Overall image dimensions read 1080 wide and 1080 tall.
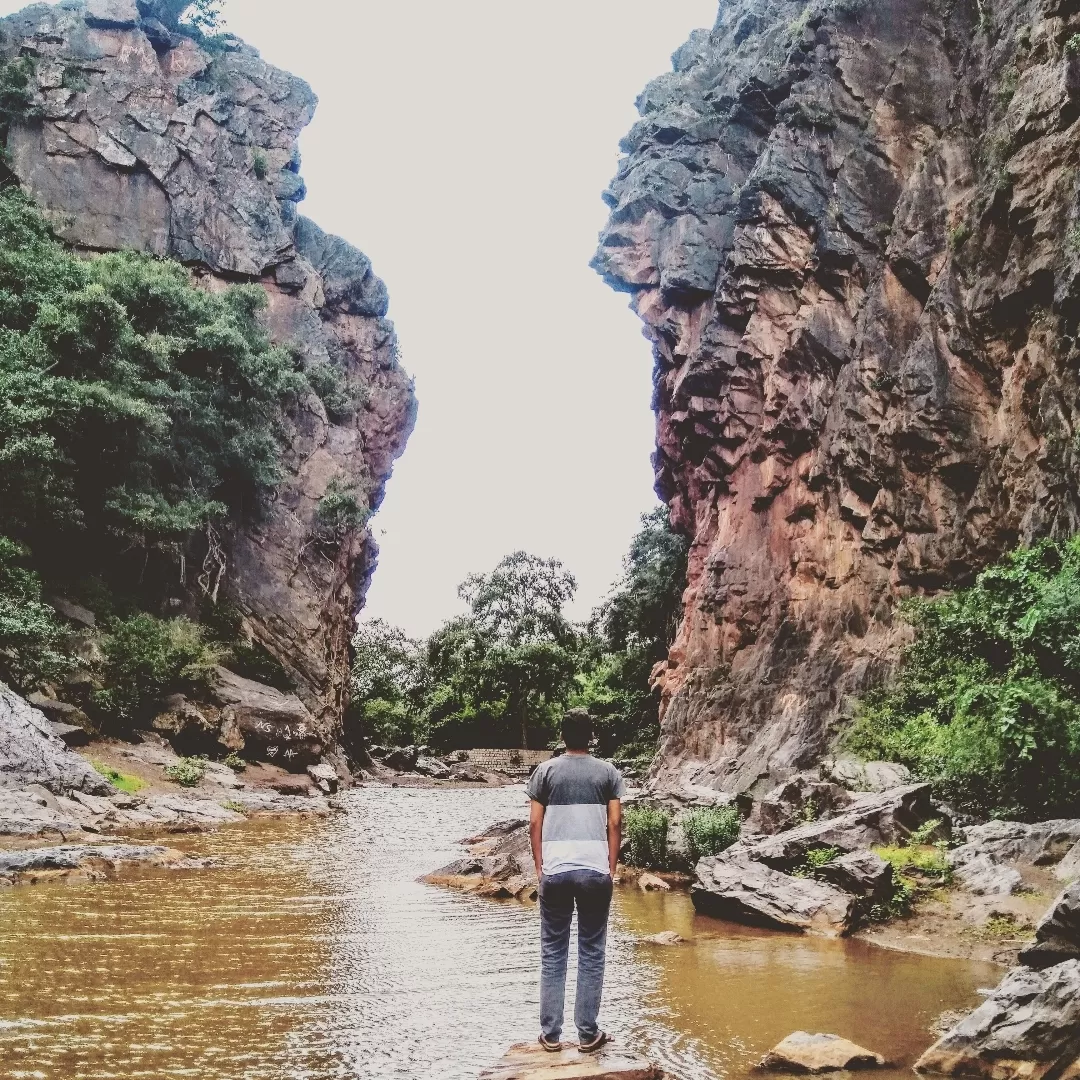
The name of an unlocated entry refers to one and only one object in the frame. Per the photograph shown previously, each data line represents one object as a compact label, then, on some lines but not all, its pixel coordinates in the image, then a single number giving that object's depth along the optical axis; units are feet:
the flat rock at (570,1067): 13.93
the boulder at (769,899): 28.63
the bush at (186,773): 72.90
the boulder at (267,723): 92.48
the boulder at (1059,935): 17.44
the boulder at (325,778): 95.50
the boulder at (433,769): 151.09
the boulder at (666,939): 27.07
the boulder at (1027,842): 29.99
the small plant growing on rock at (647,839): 42.55
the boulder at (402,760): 157.89
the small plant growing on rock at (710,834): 40.98
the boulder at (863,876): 29.53
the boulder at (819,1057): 15.15
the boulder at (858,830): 33.47
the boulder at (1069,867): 27.76
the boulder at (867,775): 45.98
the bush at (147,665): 80.84
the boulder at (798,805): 42.11
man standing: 15.85
